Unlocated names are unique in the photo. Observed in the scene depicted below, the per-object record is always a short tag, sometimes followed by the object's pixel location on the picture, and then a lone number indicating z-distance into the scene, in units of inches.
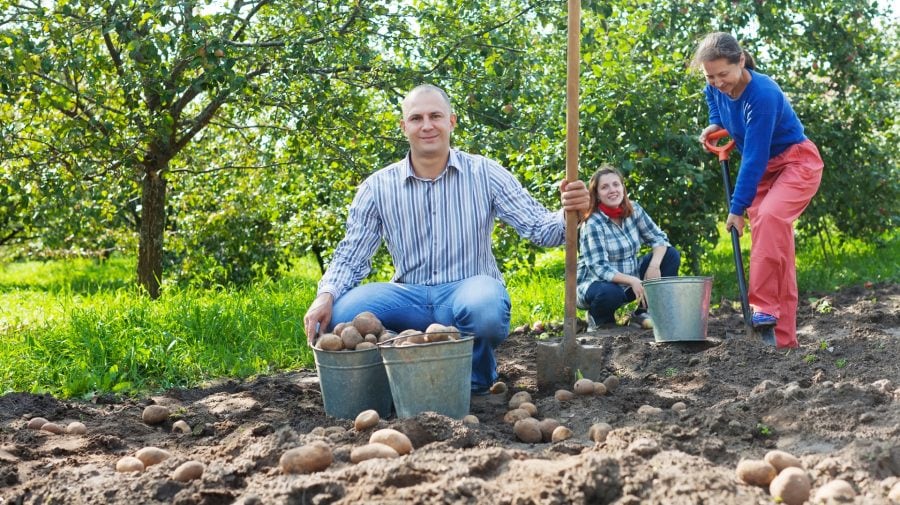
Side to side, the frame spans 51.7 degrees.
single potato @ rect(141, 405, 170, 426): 147.6
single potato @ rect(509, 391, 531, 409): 143.3
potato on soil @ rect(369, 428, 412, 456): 109.1
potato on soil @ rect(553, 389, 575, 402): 145.5
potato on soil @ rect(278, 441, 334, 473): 103.0
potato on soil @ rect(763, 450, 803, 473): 97.9
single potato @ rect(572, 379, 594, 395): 146.7
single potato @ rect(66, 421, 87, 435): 141.2
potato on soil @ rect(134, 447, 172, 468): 119.0
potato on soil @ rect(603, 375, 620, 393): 153.2
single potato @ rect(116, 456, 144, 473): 114.8
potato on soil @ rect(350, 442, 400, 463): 104.6
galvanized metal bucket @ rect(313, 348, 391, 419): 136.2
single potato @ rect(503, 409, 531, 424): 132.6
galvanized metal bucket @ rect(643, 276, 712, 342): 192.5
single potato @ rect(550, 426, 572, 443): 121.0
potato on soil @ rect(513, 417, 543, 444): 123.5
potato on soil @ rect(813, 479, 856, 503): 88.1
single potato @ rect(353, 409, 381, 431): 120.6
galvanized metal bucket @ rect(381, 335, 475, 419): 128.5
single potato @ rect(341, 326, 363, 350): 137.3
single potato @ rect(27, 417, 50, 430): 144.0
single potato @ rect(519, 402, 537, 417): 136.9
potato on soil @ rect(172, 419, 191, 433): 141.3
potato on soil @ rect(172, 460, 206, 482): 106.9
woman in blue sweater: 185.5
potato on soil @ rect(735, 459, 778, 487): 95.0
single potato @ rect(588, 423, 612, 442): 115.1
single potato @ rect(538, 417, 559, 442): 124.6
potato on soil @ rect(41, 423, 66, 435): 141.2
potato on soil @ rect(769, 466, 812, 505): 90.7
